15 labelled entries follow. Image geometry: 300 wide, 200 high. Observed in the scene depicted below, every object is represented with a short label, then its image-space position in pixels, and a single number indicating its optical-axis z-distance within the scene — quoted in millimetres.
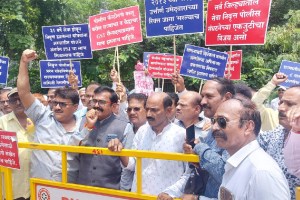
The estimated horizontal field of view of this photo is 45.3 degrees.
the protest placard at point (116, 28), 5307
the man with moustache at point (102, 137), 3079
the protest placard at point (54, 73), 5913
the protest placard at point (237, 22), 4325
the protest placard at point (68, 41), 5242
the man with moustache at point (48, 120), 3378
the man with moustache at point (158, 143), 2835
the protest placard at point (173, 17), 4549
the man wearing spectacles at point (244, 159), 1816
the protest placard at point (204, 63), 5037
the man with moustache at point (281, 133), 2490
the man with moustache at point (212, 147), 2228
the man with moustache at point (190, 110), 3158
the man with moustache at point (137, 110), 3673
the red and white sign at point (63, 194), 2808
